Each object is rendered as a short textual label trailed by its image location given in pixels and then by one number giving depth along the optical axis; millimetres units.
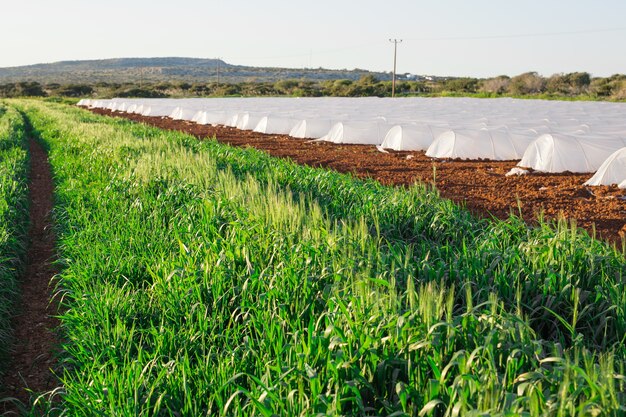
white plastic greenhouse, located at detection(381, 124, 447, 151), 15977
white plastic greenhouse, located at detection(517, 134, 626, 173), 11742
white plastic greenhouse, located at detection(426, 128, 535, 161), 13992
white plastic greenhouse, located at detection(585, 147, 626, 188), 9953
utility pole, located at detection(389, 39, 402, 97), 60869
